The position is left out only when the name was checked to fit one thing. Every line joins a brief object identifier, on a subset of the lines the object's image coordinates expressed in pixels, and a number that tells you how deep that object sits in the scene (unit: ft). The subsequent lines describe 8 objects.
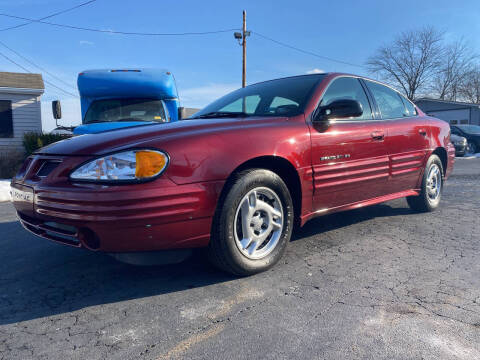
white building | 44.47
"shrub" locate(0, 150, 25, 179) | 37.03
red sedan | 6.78
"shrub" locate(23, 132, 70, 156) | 36.22
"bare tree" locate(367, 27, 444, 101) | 143.43
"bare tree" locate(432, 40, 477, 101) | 148.36
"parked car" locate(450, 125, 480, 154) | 58.18
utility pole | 73.54
